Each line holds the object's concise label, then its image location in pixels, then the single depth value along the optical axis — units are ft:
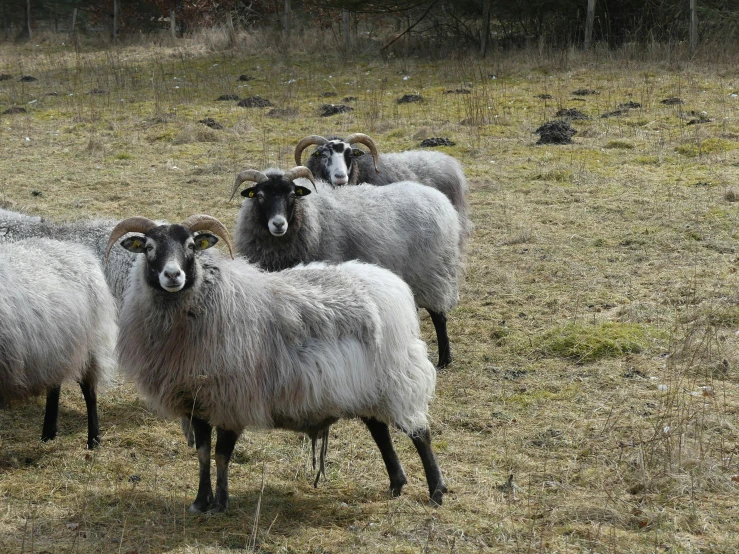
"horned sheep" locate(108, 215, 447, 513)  18.69
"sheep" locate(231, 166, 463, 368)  26.81
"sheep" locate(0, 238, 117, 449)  21.07
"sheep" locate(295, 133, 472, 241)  34.12
